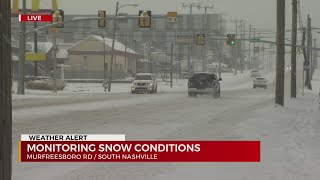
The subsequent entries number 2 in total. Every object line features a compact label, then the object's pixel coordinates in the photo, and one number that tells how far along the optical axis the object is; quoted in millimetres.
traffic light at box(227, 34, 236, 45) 51875
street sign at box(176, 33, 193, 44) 71606
